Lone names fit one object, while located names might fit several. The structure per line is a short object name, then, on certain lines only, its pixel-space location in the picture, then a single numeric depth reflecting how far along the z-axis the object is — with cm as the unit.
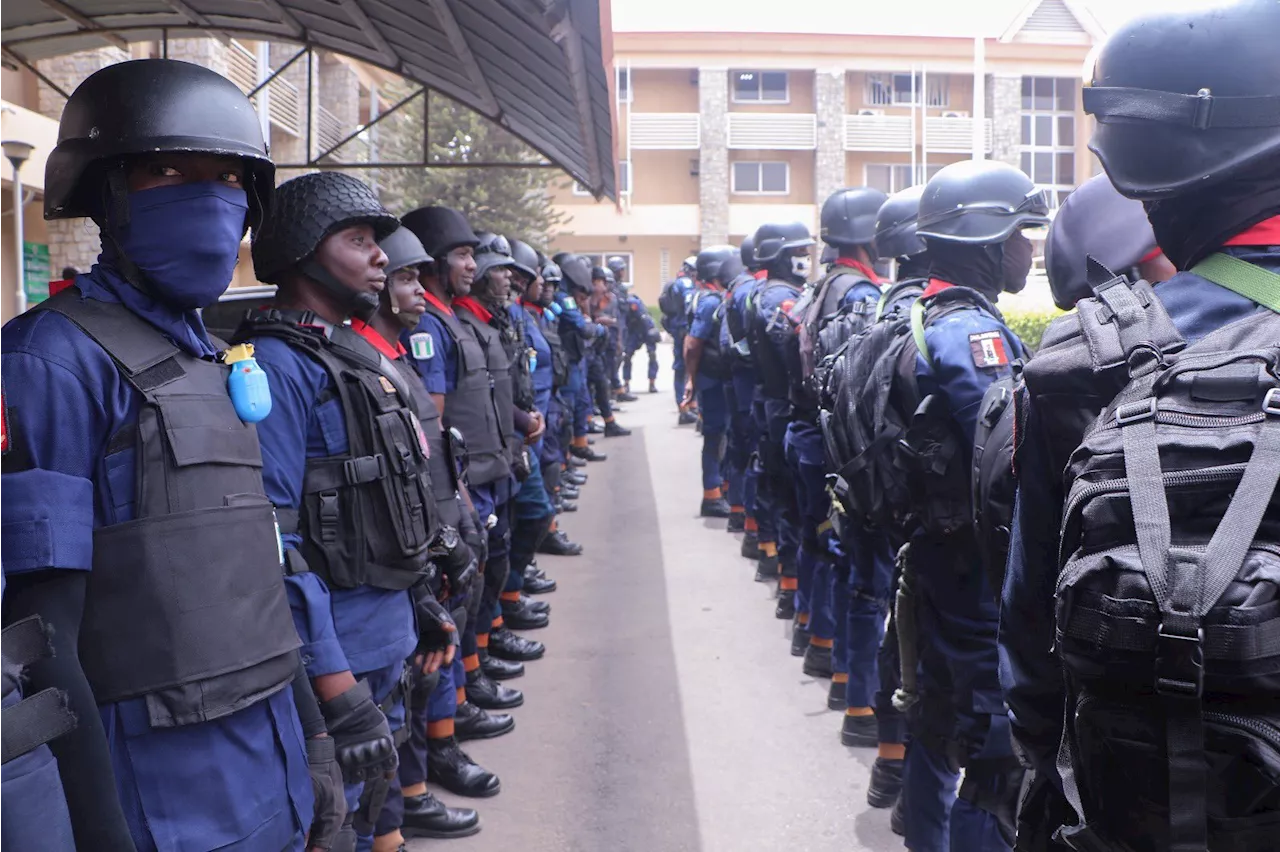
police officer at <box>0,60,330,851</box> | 203
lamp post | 1045
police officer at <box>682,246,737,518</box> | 1118
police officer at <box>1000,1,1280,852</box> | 177
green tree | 2373
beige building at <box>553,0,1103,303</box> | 3975
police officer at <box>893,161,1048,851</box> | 365
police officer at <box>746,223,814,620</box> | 763
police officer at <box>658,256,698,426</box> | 1708
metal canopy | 484
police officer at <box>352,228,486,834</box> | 395
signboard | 1426
